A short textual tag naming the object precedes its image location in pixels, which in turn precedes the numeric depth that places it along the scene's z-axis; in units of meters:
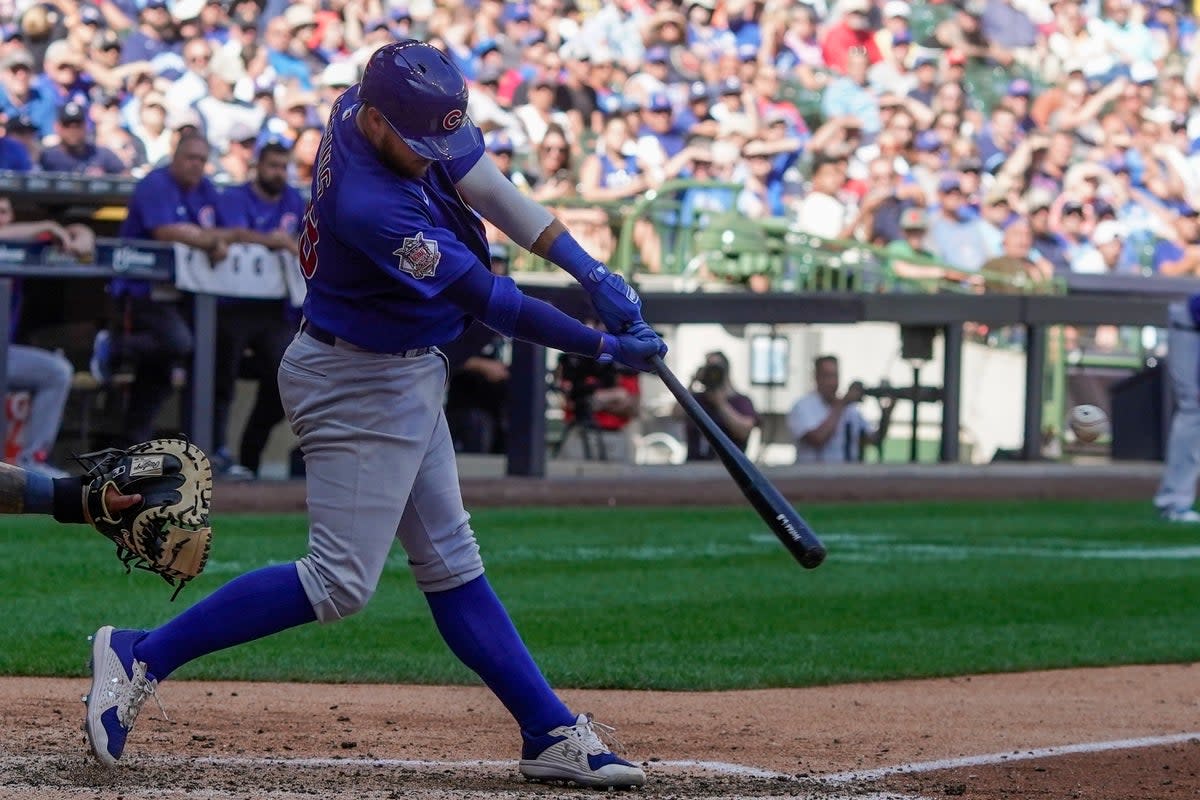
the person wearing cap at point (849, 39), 20.31
